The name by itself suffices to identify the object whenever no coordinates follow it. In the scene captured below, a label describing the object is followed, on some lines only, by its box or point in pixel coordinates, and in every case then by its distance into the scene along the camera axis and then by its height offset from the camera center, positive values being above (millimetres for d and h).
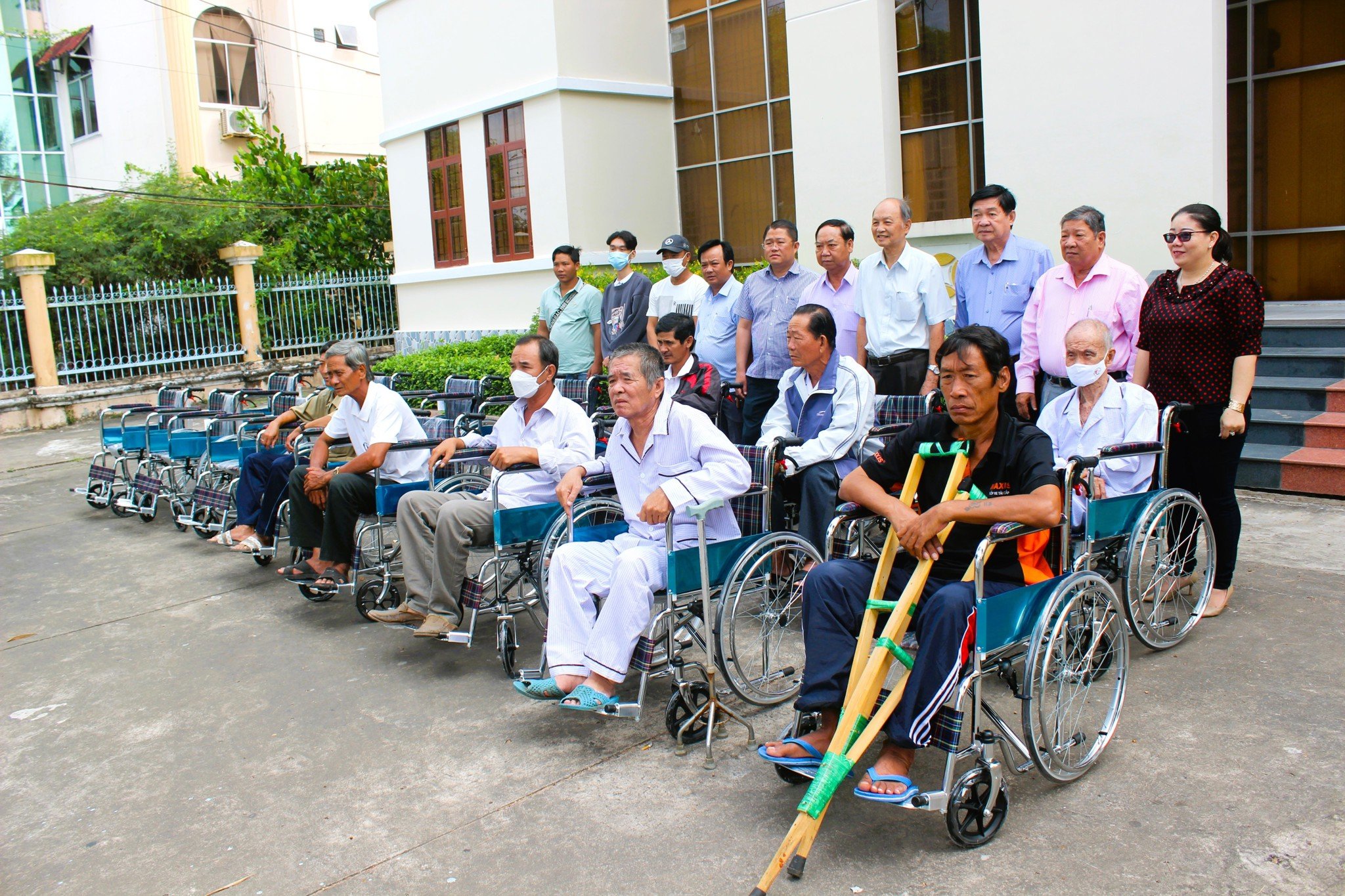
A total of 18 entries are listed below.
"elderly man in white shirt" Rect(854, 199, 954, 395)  5621 -19
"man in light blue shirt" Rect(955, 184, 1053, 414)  5328 +156
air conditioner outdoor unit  21264 +4562
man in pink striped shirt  4773 -36
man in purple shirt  5938 +63
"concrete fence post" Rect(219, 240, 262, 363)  15055 +819
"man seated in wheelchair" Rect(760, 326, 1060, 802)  2959 -772
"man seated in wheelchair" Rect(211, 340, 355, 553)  6230 -808
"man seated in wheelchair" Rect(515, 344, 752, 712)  3715 -823
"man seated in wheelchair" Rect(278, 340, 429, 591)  5363 -691
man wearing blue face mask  7453 +117
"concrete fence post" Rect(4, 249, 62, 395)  12797 +602
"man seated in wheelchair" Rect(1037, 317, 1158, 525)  4172 -504
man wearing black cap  6977 +220
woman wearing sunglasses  4332 -308
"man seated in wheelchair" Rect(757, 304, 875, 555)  4691 -521
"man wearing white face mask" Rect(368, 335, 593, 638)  4684 -764
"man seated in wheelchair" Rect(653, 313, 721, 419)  5676 -285
